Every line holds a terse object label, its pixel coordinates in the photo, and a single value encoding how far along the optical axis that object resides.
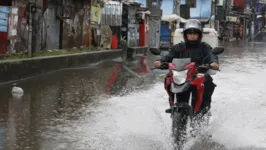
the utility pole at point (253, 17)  77.35
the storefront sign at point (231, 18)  68.85
